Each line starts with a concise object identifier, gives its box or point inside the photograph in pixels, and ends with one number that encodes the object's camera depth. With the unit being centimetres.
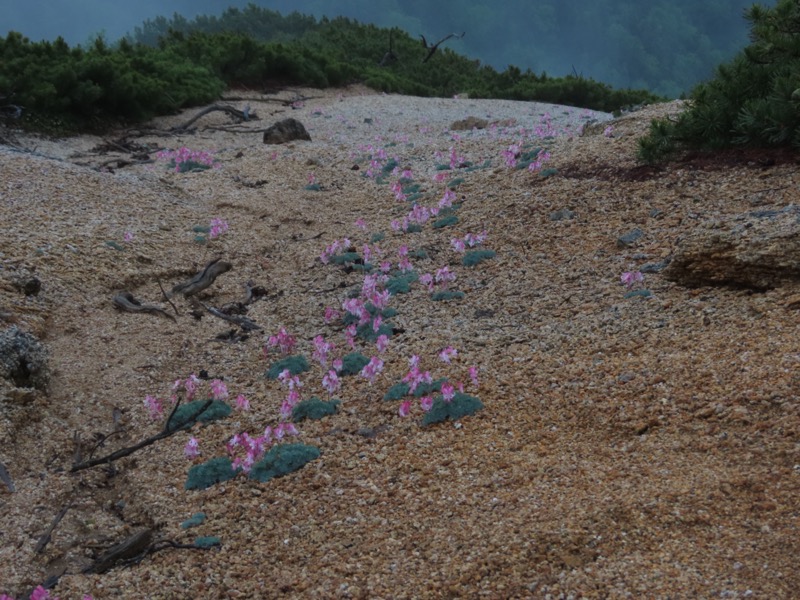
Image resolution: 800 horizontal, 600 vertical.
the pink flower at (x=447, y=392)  490
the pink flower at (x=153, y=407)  548
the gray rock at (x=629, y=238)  696
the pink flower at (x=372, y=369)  559
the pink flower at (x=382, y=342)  596
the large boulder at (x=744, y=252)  521
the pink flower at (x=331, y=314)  696
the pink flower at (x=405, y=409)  496
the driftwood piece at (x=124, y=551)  389
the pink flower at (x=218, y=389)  554
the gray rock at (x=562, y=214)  799
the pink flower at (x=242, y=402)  531
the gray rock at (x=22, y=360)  538
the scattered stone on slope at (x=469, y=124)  1692
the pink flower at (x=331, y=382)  550
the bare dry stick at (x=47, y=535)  401
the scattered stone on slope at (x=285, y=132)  1552
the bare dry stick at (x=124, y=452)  475
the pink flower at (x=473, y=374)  521
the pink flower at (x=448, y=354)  550
